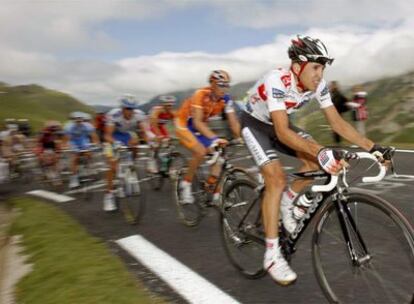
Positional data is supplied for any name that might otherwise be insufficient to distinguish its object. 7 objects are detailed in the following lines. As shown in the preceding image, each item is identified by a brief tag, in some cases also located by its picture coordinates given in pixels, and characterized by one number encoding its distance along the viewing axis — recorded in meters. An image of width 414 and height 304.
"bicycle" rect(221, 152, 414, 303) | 3.60
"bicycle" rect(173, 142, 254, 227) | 7.30
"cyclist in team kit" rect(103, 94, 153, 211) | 9.48
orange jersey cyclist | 7.61
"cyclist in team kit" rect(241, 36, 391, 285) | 4.31
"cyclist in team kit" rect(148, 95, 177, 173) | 11.95
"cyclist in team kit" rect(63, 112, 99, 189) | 13.01
